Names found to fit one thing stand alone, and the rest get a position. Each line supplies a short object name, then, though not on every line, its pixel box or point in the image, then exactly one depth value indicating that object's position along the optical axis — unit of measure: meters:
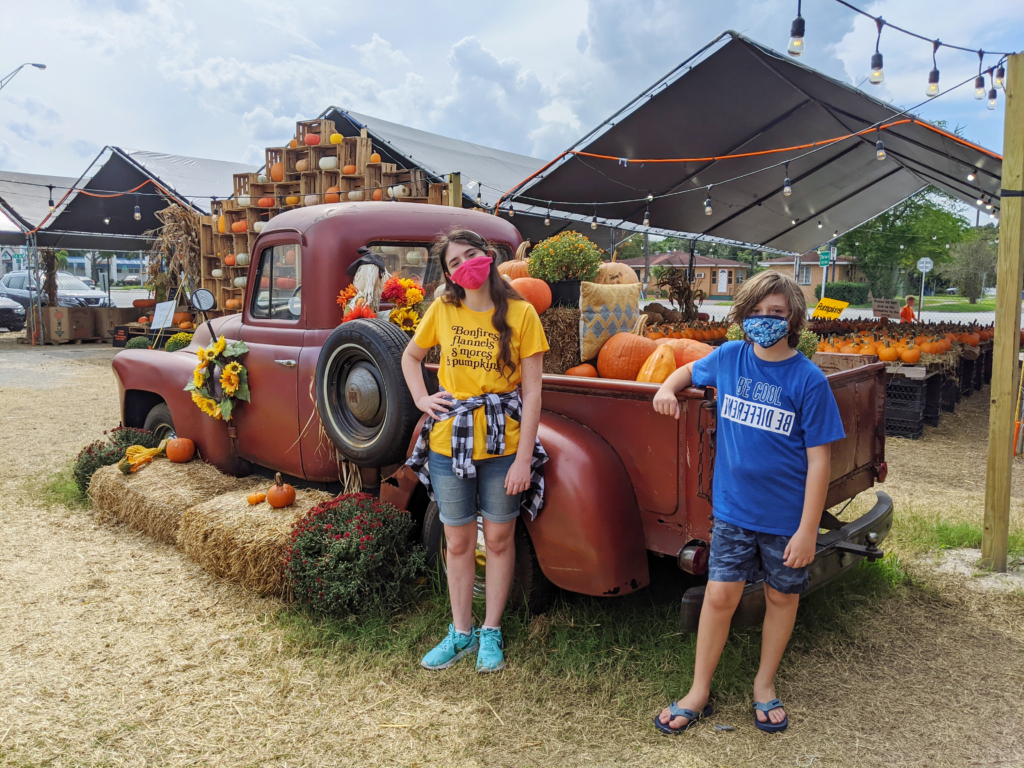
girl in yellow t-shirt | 2.69
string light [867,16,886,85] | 6.44
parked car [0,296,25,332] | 21.38
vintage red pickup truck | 2.60
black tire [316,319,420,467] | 3.28
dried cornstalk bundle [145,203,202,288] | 14.52
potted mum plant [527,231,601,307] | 3.79
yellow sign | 10.80
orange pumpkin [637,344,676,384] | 3.12
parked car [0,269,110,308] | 22.73
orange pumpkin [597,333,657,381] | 3.41
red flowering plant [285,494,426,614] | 3.25
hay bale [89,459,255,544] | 4.33
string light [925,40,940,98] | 6.57
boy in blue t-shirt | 2.26
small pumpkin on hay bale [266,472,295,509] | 3.86
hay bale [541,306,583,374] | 3.61
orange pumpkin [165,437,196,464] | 4.79
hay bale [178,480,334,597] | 3.53
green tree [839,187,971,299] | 35.78
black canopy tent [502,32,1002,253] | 9.03
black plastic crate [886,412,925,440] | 7.42
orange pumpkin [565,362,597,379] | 3.51
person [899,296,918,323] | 12.66
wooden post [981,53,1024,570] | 3.81
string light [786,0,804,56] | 5.91
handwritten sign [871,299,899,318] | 14.77
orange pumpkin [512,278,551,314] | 3.70
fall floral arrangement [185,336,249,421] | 4.32
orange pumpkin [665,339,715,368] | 3.30
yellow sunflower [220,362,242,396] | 4.30
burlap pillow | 3.56
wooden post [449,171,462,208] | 8.43
